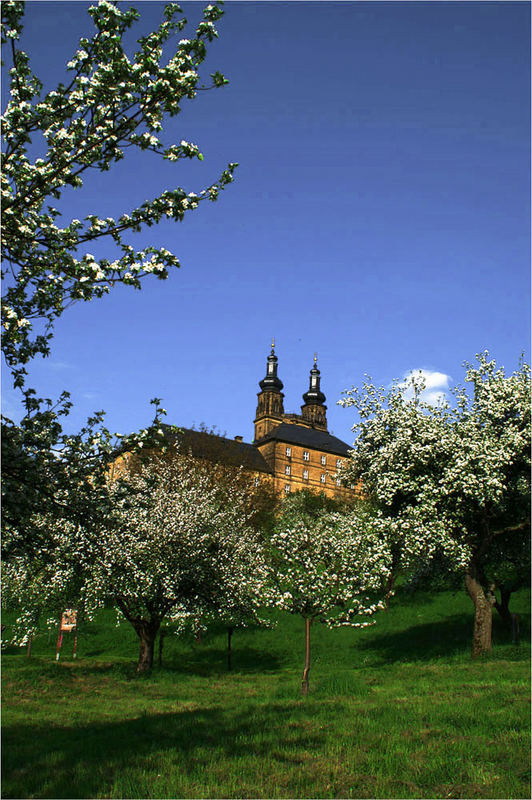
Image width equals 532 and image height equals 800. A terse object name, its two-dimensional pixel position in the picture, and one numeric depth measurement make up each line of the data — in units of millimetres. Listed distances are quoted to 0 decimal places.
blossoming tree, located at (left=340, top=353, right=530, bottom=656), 25844
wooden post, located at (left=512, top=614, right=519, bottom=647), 27369
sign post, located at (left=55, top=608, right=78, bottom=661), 31031
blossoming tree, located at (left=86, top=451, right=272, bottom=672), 29891
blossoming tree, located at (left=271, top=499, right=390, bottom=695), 23125
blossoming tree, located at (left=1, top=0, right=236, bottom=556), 8953
